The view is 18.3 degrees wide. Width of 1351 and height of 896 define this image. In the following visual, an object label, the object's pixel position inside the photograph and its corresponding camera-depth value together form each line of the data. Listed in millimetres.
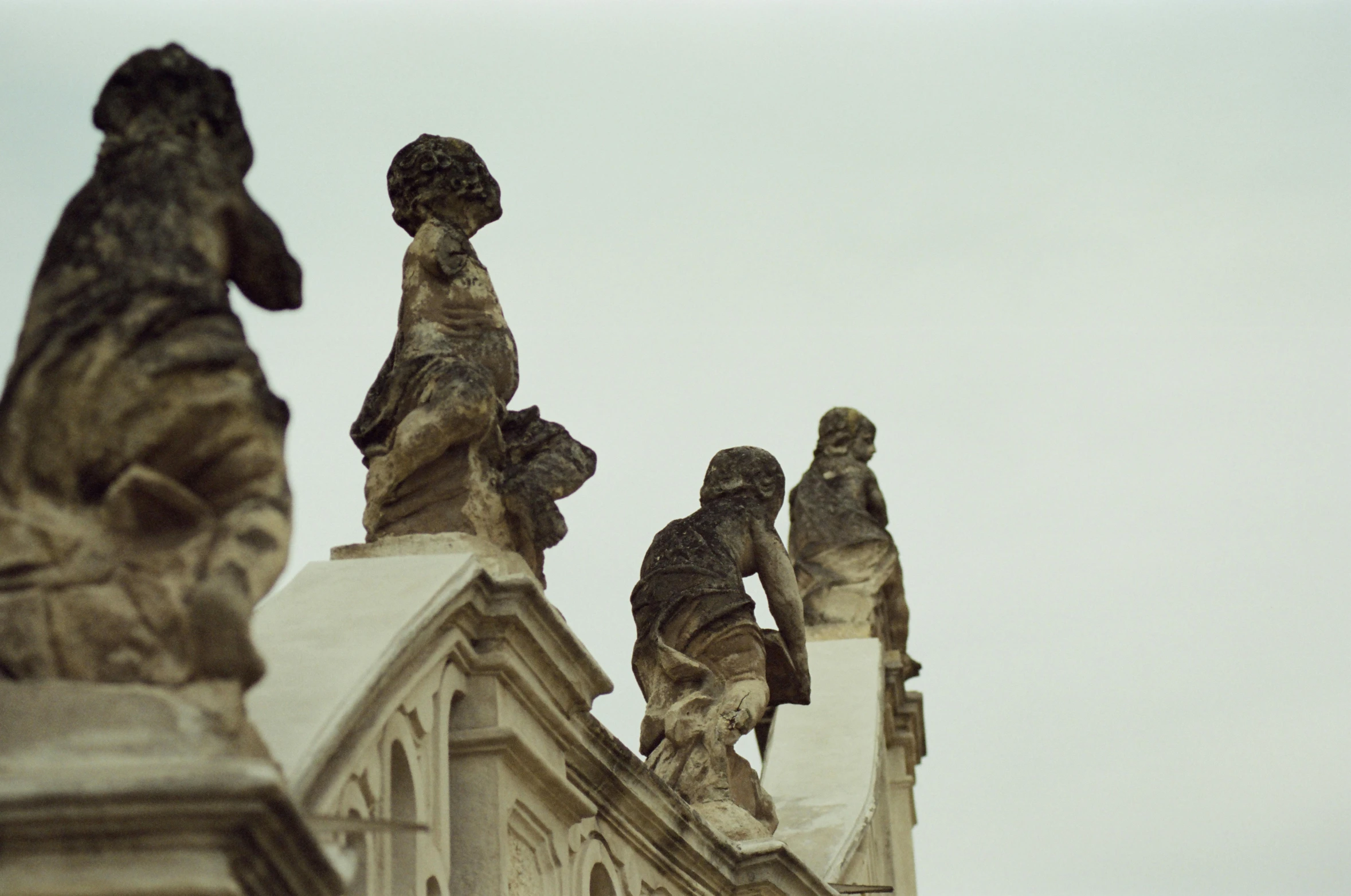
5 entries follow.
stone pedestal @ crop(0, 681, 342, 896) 7251
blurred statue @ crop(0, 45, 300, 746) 7762
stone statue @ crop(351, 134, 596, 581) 12936
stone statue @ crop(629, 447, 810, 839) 16665
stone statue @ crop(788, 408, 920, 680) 25886
